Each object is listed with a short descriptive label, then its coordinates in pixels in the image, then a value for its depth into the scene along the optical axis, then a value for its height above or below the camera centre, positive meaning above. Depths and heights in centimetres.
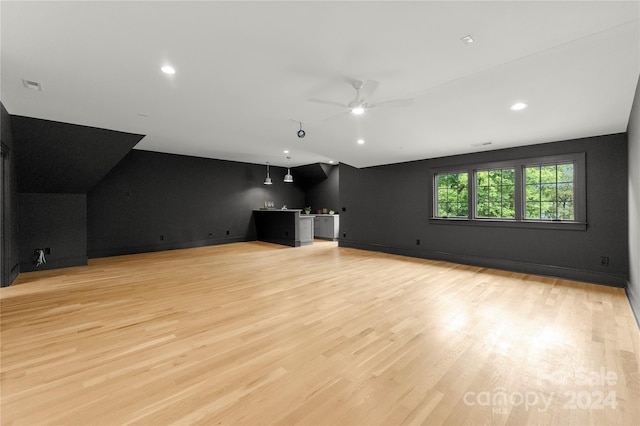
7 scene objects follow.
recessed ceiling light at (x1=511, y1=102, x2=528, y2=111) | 349 +133
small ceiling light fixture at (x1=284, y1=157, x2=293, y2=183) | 871 +107
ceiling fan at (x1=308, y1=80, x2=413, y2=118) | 304 +128
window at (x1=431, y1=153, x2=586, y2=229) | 486 +35
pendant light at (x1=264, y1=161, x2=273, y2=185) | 939 +110
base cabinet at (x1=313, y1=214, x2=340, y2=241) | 983 -51
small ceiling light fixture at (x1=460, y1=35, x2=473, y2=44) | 226 +141
